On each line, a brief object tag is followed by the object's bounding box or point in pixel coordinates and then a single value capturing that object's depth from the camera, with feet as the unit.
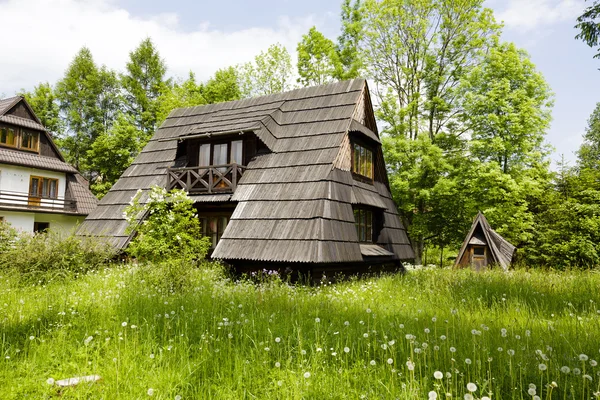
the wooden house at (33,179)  76.18
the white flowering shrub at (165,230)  39.09
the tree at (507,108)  70.74
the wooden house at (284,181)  38.29
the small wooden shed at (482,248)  60.03
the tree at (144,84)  115.96
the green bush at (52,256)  35.91
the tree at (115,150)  100.89
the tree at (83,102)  117.80
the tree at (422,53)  79.87
